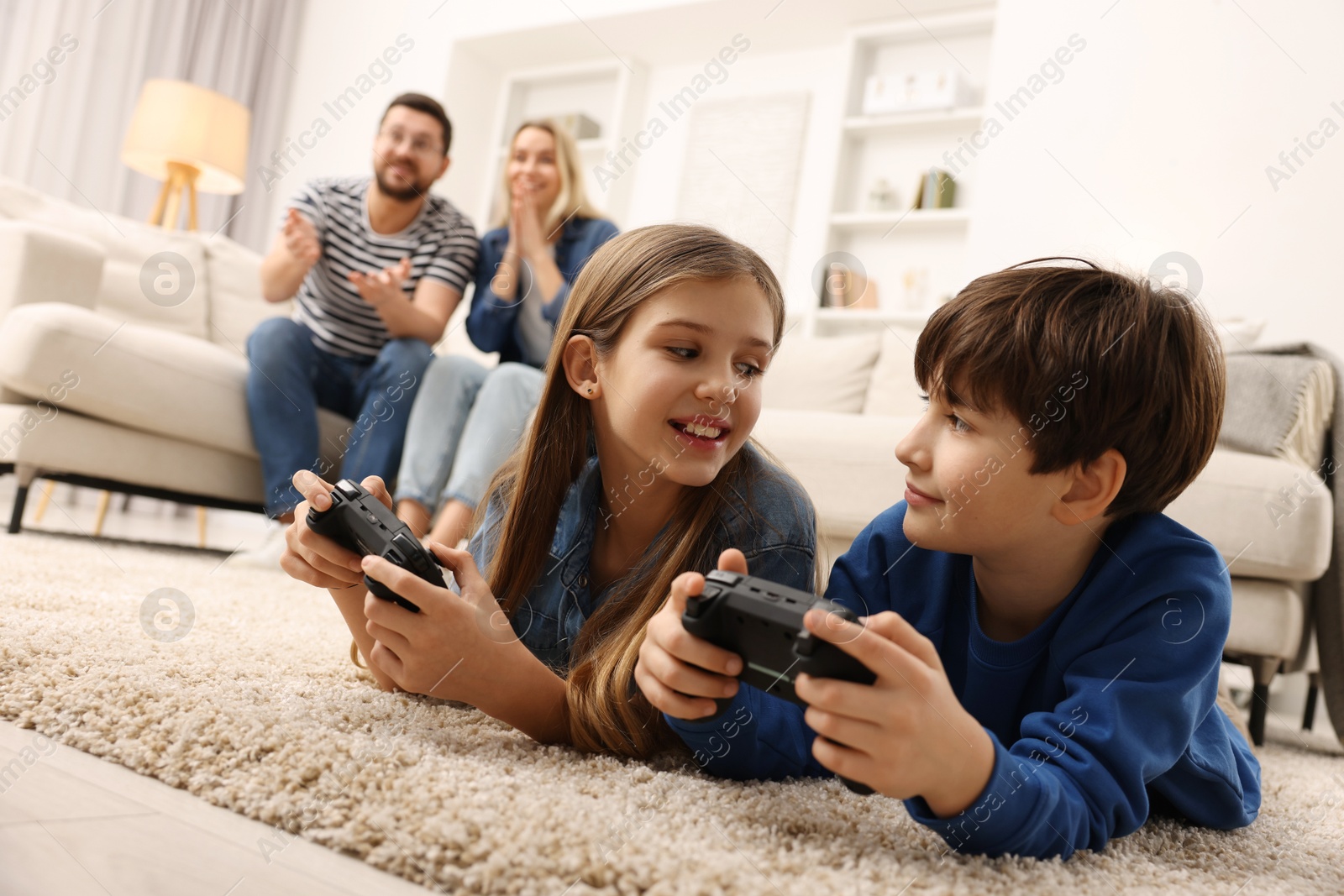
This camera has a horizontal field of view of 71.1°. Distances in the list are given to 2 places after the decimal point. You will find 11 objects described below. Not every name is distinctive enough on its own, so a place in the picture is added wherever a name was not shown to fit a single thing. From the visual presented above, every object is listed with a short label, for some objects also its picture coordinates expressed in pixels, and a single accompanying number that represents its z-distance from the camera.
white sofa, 1.43
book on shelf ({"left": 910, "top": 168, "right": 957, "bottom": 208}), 3.45
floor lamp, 3.20
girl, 0.76
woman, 1.72
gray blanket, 1.49
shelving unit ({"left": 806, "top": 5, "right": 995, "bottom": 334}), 3.50
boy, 0.63
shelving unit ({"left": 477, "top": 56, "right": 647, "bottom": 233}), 4.21
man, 1.95
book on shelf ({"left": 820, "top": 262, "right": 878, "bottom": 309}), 3.61
